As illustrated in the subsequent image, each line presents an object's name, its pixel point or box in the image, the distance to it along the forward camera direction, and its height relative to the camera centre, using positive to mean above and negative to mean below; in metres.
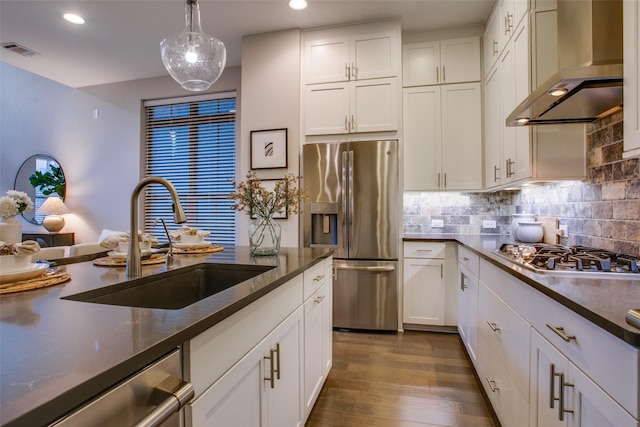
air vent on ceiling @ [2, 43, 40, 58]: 3.69 +1.92
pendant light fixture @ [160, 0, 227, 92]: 1.96 +1.00
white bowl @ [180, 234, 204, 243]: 1.94 -0.13
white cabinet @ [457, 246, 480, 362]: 2.25 -0.64
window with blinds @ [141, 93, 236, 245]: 4.40 +0.79
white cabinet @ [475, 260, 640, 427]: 0.75 -0.46
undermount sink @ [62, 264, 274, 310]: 1.07 -0.28
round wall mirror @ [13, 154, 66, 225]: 4.93 +0.55
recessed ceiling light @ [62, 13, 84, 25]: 3.16 +1.94
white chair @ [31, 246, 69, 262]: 2.16 -0.26
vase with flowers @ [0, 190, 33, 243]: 2.42 +0.03
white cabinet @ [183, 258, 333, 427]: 0.78 -0.47
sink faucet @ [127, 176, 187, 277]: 1.22 -0.09
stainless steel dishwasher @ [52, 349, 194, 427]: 0.47 -0.31
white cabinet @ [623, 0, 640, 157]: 1.17 +0.51
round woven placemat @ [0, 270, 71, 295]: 0.98 -0.21
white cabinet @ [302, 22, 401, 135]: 3.18 +1.36
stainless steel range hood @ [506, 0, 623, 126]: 1.33 +0.58
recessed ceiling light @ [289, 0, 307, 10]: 2.88 +1.89
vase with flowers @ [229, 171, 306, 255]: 1.74 +0.05
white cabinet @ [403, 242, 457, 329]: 3.12 -0.66
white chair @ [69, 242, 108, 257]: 2.36 -0.25
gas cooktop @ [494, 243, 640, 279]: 1.28 -0.20
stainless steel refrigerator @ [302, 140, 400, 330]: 3.11 -0.07
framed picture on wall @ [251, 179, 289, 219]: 3.38 +0.34
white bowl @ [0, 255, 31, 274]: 1.02 -0.15
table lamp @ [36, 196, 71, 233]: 4.55 +0.05
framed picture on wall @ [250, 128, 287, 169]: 3.36 +0.70
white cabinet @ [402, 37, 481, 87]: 3.30 +1.58
